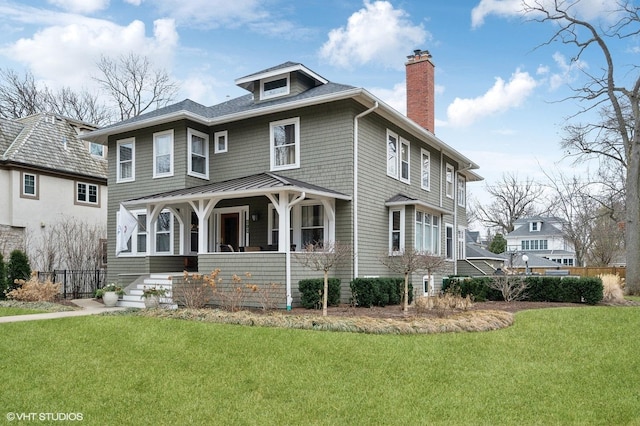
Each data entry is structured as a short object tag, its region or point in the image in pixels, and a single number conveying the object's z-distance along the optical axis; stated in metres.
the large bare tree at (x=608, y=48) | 21.28
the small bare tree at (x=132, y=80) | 33.16
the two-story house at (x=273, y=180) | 13.75
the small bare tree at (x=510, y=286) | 14.91
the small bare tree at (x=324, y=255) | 11.50
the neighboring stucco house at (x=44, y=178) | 20.91
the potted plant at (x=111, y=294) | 14.02
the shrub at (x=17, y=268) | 15.17
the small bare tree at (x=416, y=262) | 11.86
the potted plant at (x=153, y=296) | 12.65
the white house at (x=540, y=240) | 52.69
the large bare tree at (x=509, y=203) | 49.69
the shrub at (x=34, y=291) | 14.16
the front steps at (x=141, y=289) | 13.71
